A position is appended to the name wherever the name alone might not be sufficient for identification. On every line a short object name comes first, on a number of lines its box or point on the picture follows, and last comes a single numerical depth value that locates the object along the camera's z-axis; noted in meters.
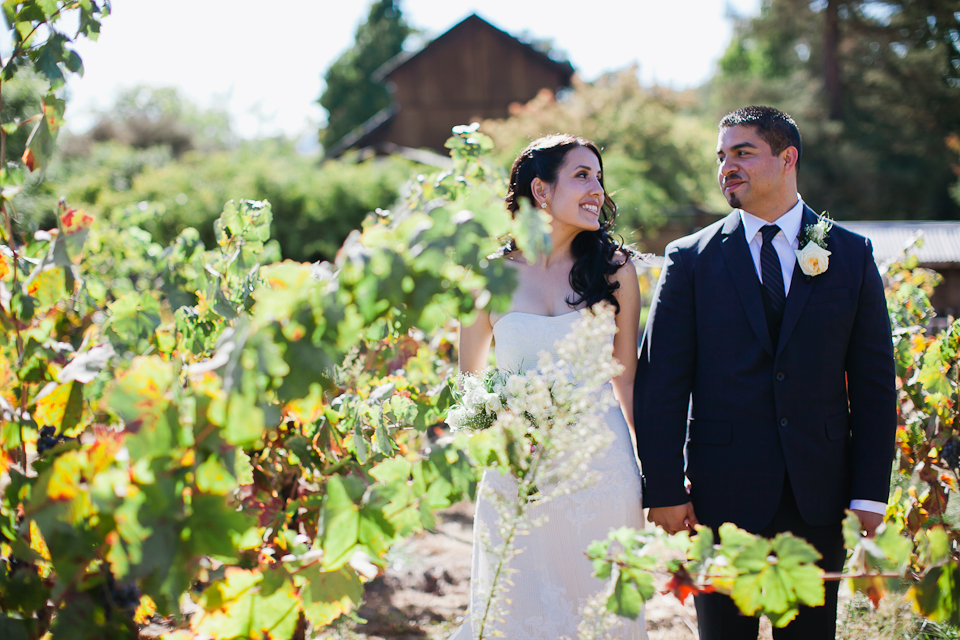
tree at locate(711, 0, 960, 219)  20.66
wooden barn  21.73
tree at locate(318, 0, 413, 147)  34.41
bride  2.38
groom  2.13
